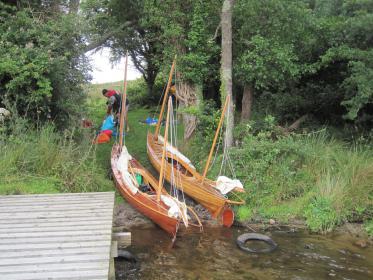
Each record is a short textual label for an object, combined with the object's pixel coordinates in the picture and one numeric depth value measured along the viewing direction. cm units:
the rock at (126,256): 849
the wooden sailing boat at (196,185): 1085
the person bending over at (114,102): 1581
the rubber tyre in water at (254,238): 930
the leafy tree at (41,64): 1143
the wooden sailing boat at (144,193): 983
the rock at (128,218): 1087
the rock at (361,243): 968
